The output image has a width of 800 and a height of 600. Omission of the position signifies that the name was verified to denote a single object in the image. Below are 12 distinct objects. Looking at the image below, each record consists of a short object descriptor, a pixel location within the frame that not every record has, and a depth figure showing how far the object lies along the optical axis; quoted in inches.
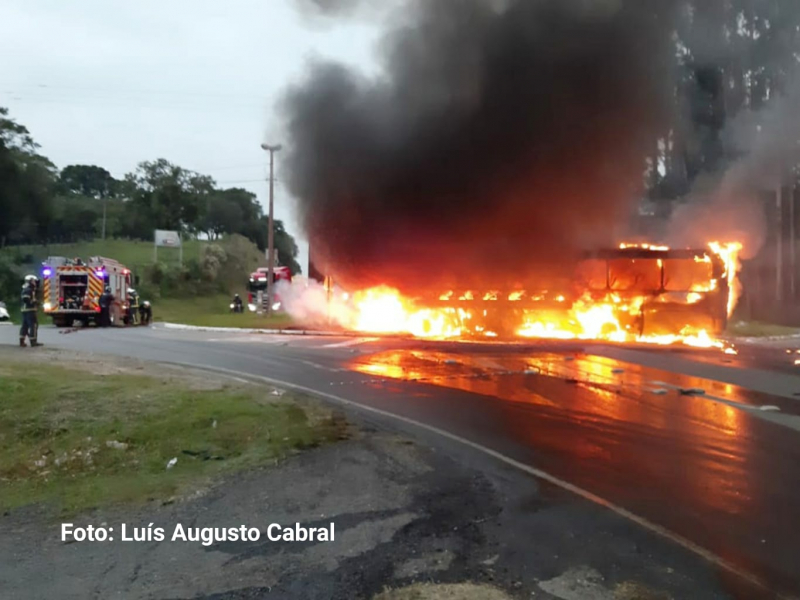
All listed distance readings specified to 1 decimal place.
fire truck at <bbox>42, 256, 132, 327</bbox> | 914.1
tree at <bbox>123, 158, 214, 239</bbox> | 2118.6
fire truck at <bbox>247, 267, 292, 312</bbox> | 1236.5
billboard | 1670.8
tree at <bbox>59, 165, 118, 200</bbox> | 2923.2
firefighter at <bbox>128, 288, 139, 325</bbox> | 1005.8
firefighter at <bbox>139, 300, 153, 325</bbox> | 1039.6
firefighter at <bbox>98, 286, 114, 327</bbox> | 926.4
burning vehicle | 761.0
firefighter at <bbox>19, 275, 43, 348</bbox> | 535.8
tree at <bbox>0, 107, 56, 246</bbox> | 1662.2
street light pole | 1008.9
